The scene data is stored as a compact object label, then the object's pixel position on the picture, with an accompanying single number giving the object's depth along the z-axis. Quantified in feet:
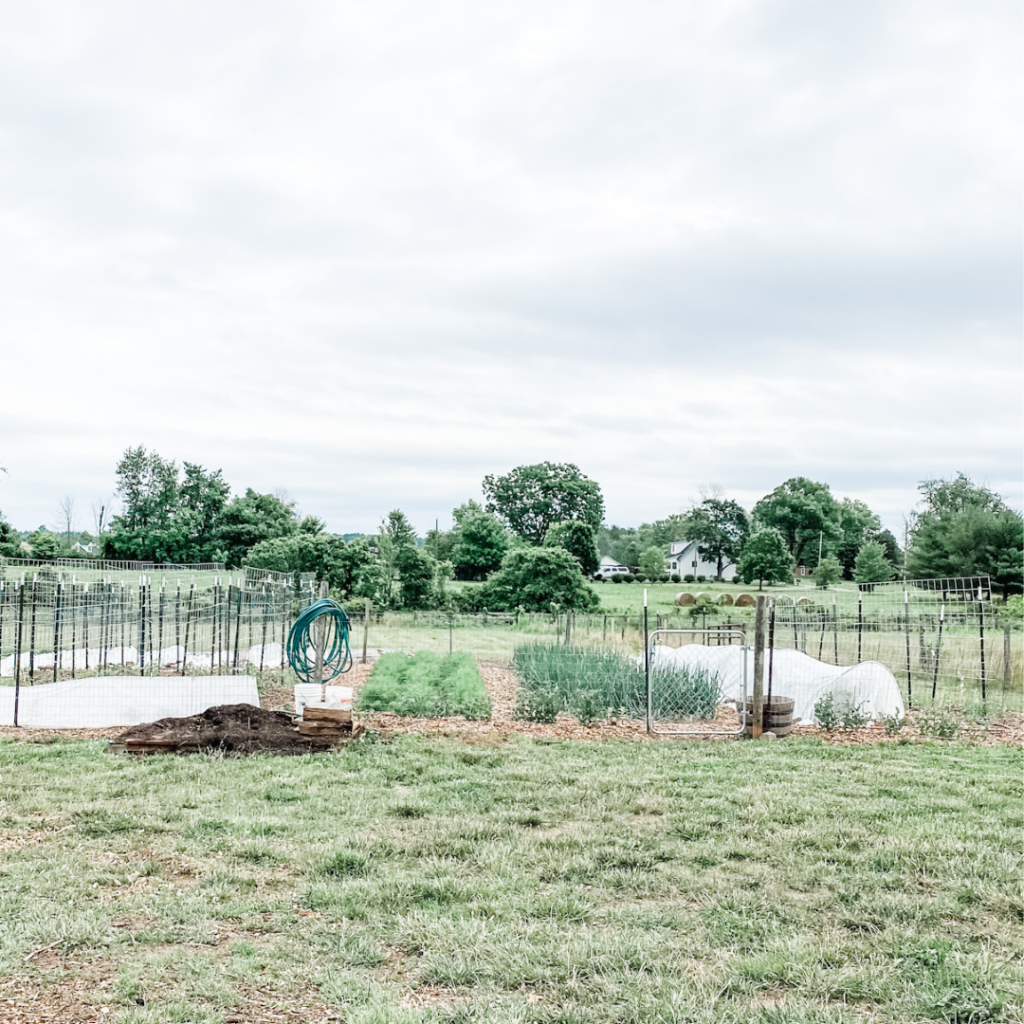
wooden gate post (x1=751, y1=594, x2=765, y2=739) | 28.48
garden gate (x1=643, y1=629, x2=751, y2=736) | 31.89
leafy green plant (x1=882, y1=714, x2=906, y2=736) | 28.99
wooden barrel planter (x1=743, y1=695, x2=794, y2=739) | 28.89
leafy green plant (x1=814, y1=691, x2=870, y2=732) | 29.73
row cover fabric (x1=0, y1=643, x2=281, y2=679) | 42.56
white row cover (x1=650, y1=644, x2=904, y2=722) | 31.78
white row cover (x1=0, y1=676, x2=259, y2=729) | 28.14
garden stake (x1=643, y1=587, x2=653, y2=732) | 28.35
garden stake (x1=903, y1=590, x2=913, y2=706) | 35.15
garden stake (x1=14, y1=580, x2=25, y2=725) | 27.09
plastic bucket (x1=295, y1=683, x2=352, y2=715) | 26.73
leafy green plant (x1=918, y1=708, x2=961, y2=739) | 29.01
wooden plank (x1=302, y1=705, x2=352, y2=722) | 24.73
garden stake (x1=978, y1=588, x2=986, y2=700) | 33.40
